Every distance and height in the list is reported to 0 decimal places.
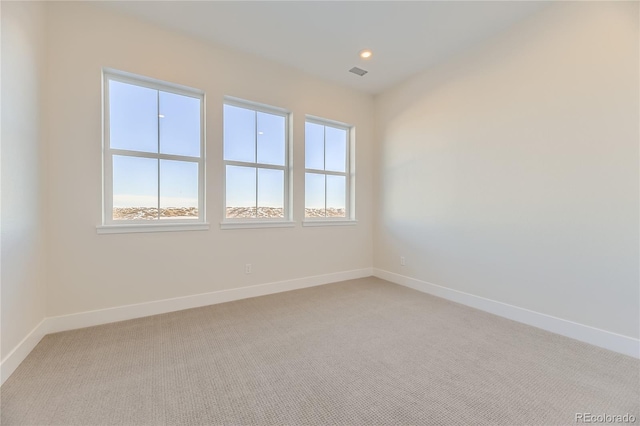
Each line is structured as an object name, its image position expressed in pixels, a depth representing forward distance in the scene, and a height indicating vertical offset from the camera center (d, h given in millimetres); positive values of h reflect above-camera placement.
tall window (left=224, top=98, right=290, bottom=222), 3123 +639
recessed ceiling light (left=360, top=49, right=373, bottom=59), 3021 +1891
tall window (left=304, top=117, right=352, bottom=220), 3736 +627
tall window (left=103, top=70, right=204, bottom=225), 2518 +633
